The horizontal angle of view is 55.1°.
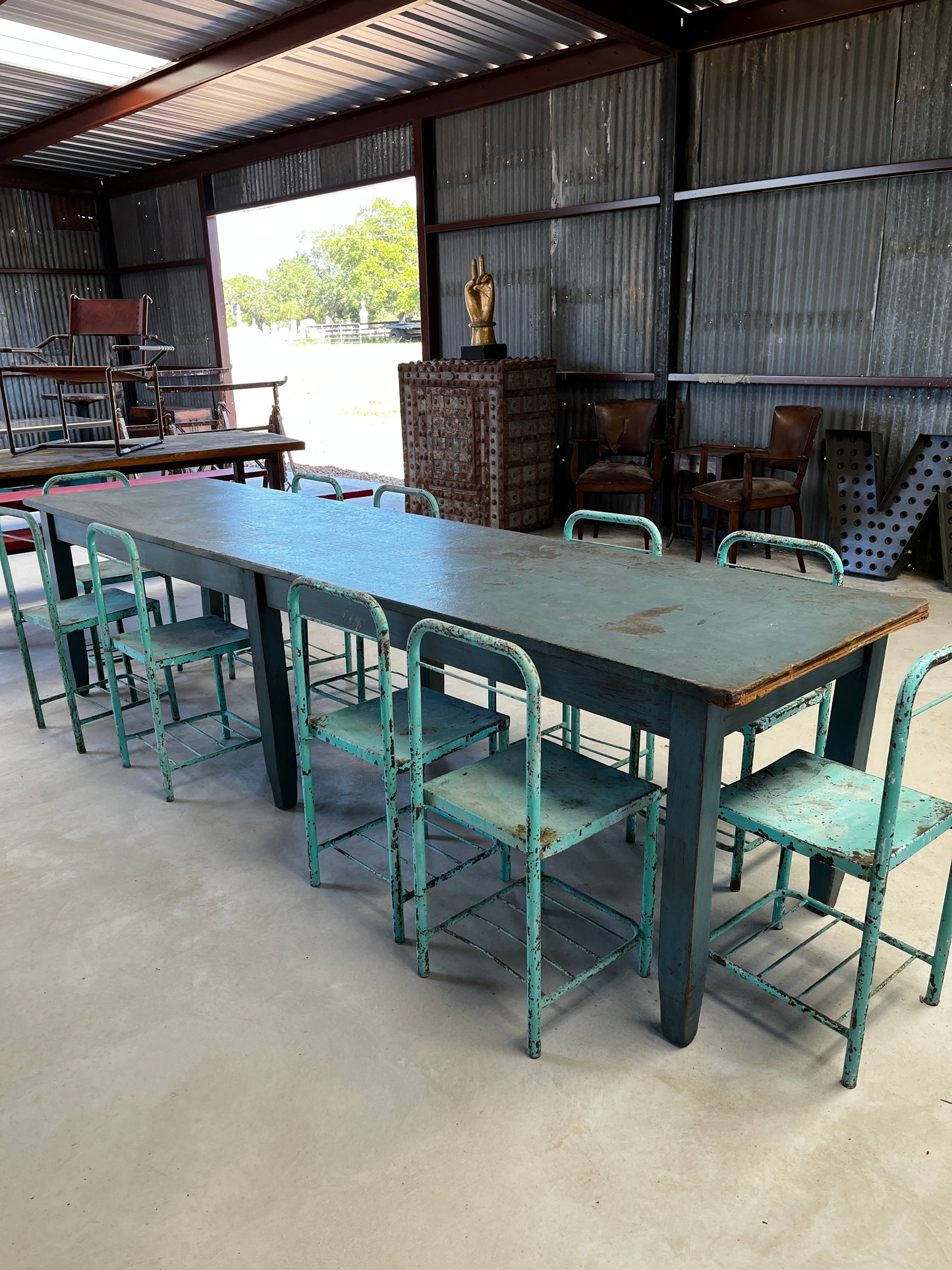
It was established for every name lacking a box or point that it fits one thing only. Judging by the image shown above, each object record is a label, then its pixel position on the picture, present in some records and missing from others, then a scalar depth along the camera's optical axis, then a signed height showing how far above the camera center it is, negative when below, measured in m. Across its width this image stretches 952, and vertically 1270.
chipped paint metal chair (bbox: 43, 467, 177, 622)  4.44 -1.11
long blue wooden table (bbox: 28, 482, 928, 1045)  1.98 -0.72
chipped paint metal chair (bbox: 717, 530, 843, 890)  2.52 -1.03
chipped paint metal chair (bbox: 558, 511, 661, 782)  2.96 -1.30
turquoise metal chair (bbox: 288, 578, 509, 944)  2.39 -1.08
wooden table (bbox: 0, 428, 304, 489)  5.46 -0.72
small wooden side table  6.68 -1.03
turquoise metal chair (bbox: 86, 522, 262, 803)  3.29 -1.10
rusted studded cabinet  7.45 -0.85
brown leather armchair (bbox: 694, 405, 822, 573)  6.11 -1.03
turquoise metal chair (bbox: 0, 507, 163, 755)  3.75 -1.10
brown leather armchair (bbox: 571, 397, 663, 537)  6.84 -0.95
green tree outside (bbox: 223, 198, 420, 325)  20.41 +1.40
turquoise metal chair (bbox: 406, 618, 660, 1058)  1.99 -1.07
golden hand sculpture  7.78 +0.23
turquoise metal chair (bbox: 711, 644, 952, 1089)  1.86 -1.07
